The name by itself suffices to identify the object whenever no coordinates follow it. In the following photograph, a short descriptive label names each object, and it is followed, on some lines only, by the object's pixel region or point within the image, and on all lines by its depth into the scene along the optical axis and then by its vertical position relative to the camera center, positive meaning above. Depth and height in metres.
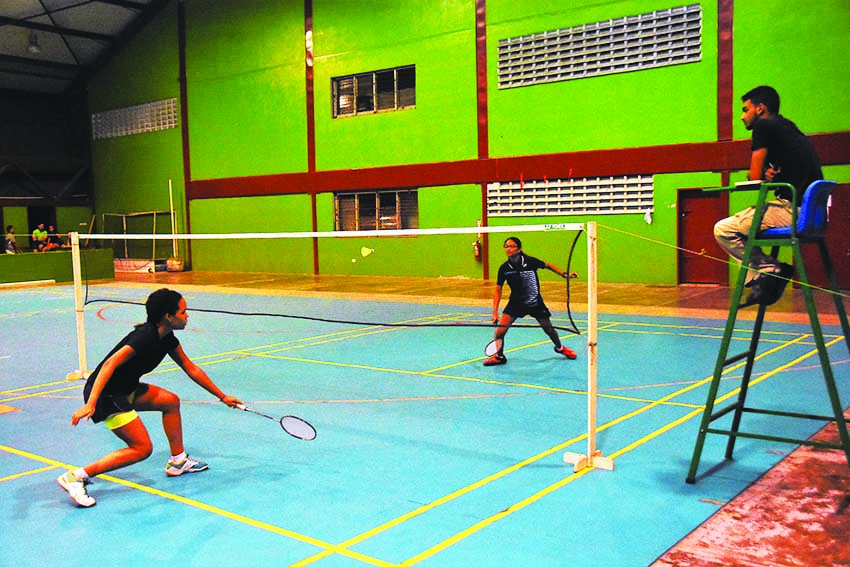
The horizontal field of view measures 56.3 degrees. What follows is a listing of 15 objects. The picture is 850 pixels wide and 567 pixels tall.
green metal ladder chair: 5.23 -0.24
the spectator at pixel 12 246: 29.89 -0.10
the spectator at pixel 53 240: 32.78 +0.10
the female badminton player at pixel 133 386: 5.66 -1.07
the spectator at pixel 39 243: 30.30 -0.01
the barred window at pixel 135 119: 32.49 +5.15
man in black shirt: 5.44 +0.41
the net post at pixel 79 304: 9.51 -0.75
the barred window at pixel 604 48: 20.55 +5.00
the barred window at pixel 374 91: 25.97 +4.83
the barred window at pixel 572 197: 21.59 +0.98
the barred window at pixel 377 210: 26.08 +0.86
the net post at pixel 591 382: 6.12 -1.19
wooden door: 20.77 -0.20
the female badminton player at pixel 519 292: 10.58 -0.80
